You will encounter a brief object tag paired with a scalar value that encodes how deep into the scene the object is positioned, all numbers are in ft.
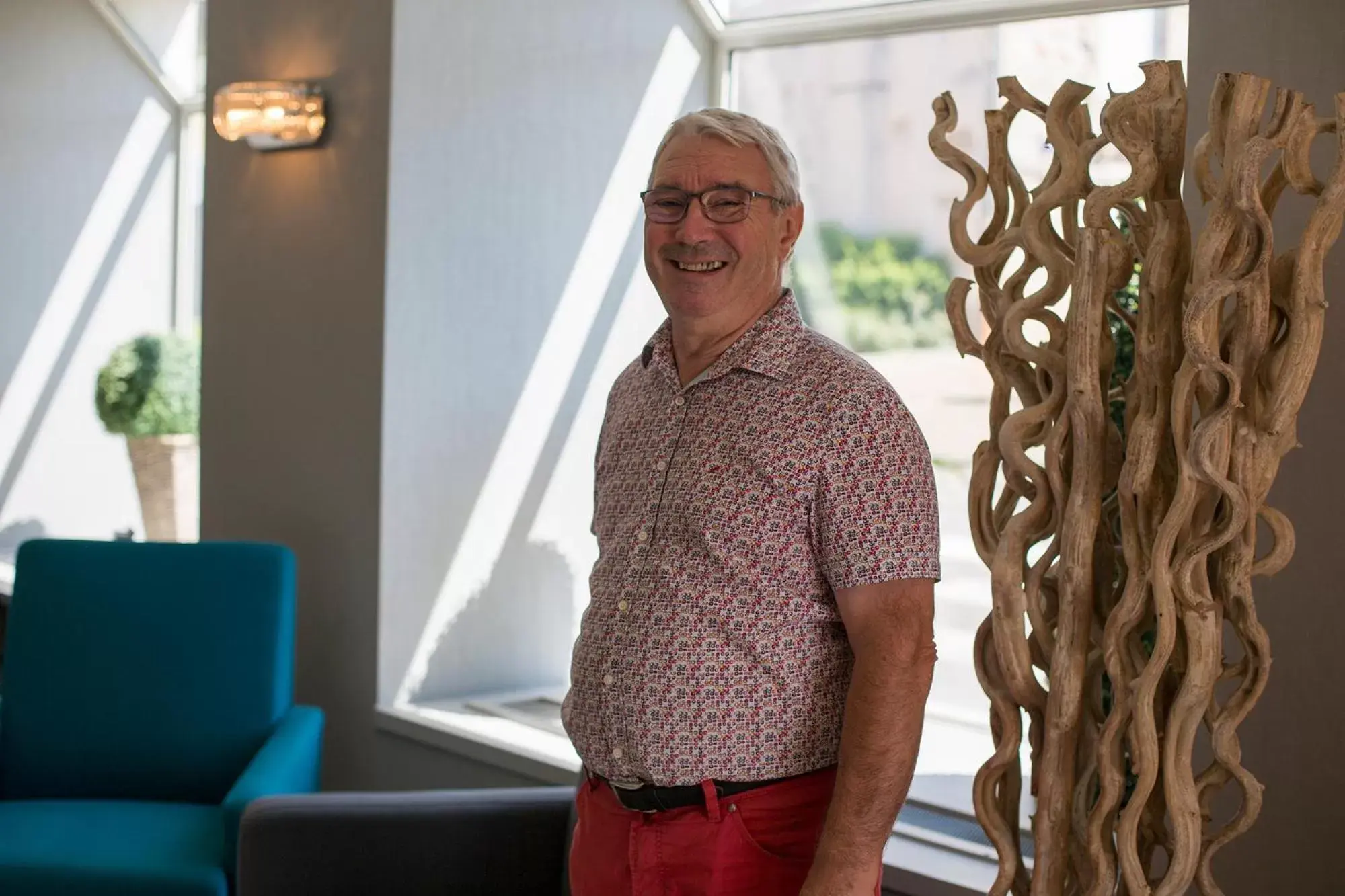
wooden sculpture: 5.34
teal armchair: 9.96
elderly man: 5.35
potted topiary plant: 16.03
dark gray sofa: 7.89
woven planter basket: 16.24
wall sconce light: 11.37
